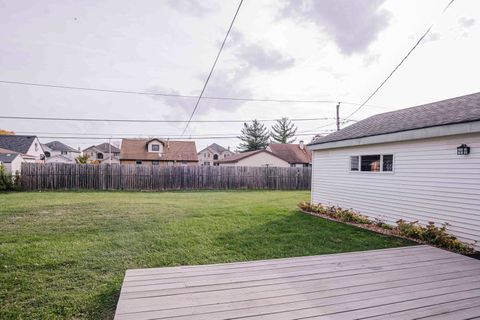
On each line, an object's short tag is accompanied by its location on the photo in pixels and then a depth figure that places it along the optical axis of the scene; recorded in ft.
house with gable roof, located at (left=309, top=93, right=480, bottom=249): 16.94
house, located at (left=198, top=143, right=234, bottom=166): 181.06
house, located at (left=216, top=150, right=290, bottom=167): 93.30
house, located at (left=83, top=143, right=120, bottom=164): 179.79
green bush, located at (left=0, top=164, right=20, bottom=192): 46.14
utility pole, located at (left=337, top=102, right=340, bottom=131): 65.96
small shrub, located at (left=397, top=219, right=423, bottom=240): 18.67
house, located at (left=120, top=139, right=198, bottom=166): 91.86
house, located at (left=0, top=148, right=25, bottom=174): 68.39
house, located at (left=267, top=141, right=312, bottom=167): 102.37
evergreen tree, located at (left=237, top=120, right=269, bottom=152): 150.41
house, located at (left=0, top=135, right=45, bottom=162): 90.53
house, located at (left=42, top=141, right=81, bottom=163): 156.66
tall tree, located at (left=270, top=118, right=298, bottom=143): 152.66
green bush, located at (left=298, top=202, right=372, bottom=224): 24.99
